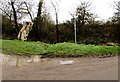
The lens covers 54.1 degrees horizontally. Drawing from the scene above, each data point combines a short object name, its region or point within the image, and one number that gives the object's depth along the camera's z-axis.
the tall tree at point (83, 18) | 15.50
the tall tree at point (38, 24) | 16.97
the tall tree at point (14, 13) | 17.42
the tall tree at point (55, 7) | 17.08
